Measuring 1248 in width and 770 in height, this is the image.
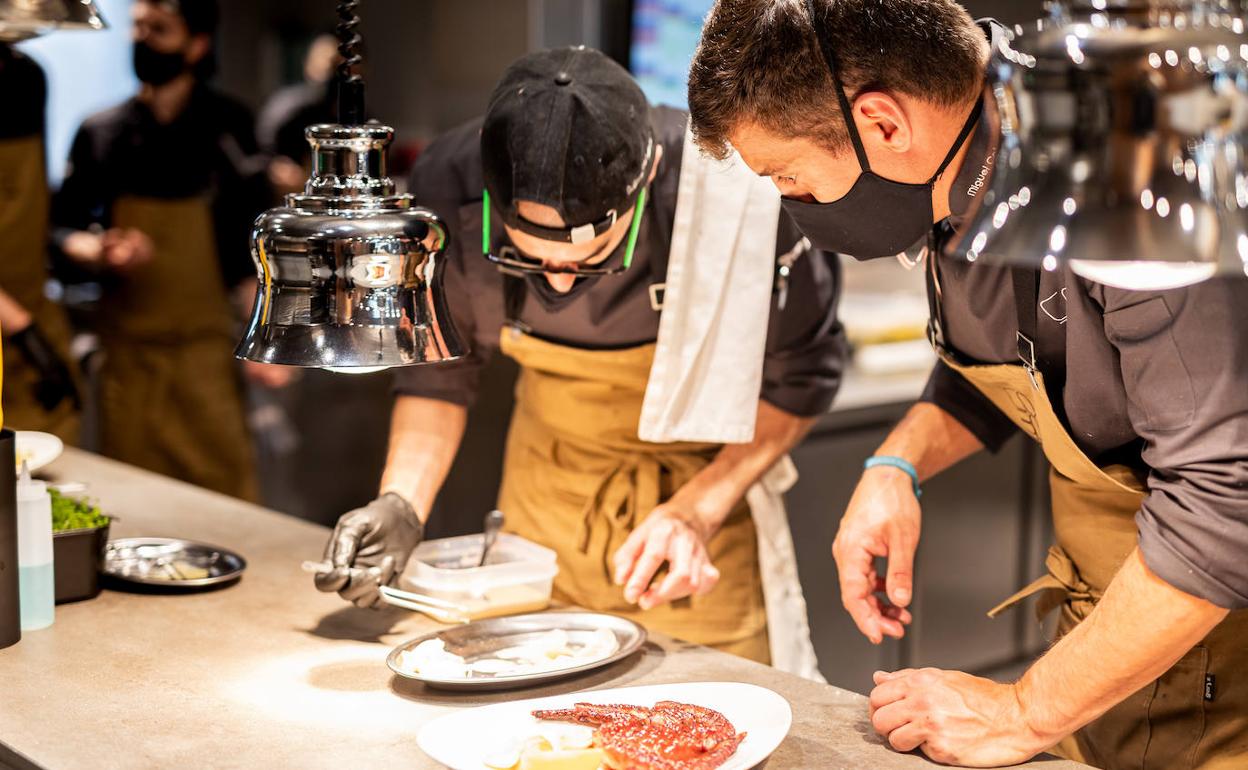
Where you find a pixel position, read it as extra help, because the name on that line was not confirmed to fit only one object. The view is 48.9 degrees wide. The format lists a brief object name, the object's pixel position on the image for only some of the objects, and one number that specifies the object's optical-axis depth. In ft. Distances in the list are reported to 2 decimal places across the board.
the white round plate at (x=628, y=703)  4.80
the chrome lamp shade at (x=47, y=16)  6.62
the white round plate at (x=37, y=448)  7.96
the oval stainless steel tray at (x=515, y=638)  5.51
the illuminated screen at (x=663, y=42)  14.53
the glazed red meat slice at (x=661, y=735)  4.69
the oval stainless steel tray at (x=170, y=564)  6.73
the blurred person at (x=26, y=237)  11.82
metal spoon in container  6.70
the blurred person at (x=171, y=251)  14.05
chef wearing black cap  6.59
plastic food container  6.44
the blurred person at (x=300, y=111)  16.84
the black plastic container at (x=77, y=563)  6.47
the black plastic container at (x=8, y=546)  5.78
